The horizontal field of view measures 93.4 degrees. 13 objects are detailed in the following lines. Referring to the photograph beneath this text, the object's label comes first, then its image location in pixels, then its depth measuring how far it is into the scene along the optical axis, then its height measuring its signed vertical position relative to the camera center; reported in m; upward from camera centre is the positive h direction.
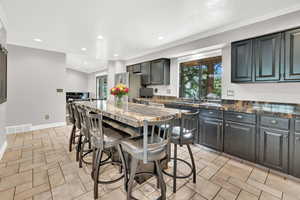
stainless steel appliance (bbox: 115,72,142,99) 4.81 +0.50
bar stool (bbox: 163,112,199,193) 1.60 -0.47
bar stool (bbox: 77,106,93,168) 1.92 -0.43
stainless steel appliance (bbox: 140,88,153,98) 4.90 +0.19
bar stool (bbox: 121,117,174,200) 1.29 -0.50
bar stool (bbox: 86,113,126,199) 1.57 -0.48
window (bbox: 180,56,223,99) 3.40 +0.52
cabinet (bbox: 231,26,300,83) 2.09 +0.66
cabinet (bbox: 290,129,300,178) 1.85 -0.77
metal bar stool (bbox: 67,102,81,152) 2.53 -0.41
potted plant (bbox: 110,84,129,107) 2.52 +0.11
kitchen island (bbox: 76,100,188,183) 1.36 -0.20
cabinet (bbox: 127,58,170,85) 4.29 +0.84
